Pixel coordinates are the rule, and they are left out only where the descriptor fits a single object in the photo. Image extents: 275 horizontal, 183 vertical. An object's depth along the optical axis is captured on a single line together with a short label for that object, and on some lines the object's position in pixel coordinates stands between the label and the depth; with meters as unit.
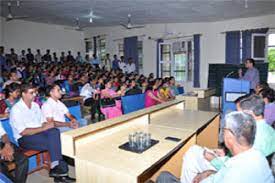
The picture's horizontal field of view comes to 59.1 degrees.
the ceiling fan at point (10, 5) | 6.16
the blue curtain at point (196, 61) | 8.36
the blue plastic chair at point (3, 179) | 1.07
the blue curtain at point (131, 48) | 9.65
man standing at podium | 5.66
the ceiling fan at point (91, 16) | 6.70
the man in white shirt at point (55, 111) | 2.95
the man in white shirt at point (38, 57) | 9.55
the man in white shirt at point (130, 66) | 9.48
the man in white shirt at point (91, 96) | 5.30
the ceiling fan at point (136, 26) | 9.04
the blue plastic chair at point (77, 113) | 3.30
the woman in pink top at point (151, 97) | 4.73
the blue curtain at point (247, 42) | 7.35
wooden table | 1.55
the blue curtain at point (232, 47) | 7.62
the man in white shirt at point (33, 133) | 2.51
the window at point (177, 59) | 8.77
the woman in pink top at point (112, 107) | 3.45
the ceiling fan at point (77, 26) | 9.03
